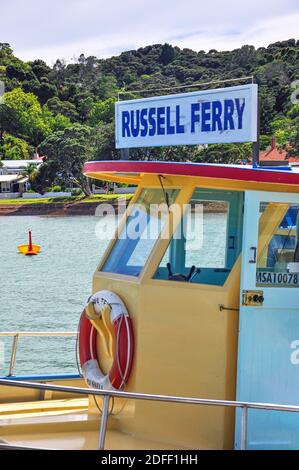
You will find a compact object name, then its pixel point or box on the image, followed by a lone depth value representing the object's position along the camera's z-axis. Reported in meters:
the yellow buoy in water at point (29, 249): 49.21
